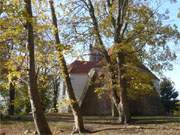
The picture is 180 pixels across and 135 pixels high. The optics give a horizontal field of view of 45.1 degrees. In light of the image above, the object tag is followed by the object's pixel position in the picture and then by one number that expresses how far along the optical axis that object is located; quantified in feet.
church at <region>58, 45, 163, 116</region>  91.25
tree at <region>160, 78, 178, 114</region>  106.14
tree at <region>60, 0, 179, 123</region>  49.73
